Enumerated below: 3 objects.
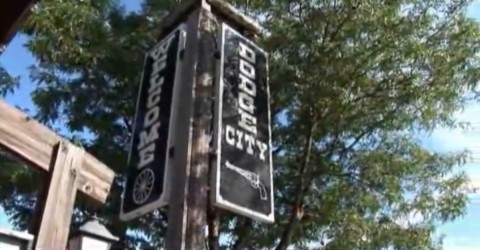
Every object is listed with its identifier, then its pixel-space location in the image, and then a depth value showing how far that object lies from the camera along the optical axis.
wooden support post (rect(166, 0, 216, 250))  2.43
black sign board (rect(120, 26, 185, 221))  2.51
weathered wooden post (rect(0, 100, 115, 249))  2.11
